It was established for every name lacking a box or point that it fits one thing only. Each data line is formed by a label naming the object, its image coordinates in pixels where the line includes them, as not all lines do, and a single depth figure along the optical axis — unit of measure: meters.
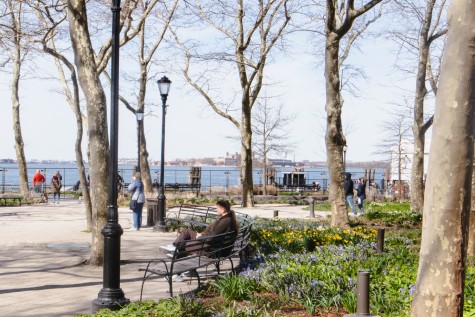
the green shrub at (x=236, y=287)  7.42
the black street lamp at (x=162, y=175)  17.52
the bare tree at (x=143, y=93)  28.47
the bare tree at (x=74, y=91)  16.89
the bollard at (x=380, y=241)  10.30
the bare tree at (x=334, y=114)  15.80
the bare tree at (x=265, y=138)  50.47
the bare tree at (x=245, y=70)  27.30
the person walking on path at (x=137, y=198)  17.52
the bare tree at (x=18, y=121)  34.03
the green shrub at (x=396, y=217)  18.58
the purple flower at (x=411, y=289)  6.77
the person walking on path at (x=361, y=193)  27.25
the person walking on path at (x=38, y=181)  34.34
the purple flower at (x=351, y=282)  7.33
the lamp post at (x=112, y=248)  7.42
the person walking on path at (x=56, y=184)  30.97
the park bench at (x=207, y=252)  8.09
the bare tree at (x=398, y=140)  49.91
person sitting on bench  9.50
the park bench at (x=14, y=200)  28.52
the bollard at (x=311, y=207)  23.09
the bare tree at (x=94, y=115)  11.05
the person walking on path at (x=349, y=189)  25.55
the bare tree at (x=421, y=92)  23.97
